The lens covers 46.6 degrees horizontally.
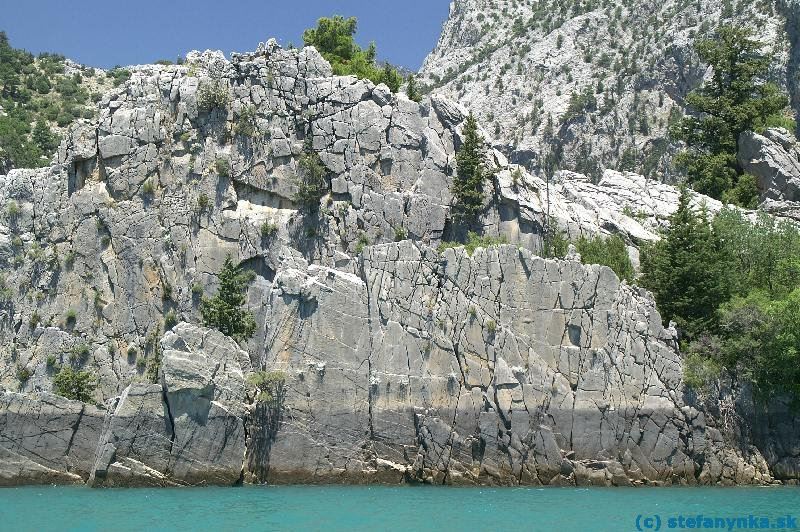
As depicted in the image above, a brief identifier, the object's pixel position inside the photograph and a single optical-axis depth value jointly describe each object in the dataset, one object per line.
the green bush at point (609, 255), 51.16
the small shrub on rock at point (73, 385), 49.16
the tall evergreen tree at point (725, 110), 66.62
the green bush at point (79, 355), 51.66
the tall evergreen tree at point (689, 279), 48.59
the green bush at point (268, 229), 53.12
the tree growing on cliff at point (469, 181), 53.88
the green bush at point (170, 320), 51.72
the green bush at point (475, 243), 49.41
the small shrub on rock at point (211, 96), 55.25
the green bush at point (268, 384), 44.47
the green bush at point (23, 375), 51.81
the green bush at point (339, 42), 65.38
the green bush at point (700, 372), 45.34
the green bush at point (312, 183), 53.47
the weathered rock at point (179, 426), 42.94
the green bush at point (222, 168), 54.12
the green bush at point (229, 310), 48.78
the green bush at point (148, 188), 53.78
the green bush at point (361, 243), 51.97
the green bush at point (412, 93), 59.41
